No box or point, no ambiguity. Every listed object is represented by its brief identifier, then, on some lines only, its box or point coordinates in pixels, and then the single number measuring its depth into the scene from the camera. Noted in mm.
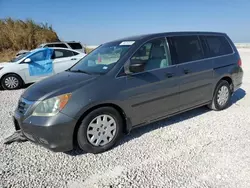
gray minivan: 3057
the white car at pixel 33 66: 8188
